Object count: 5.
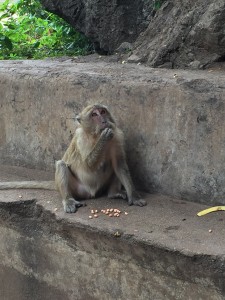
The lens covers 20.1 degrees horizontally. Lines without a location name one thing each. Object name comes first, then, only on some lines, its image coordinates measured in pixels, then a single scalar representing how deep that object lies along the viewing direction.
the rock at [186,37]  5.65
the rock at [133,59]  6.20
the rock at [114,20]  7.43
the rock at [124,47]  7.02
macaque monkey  4.93
